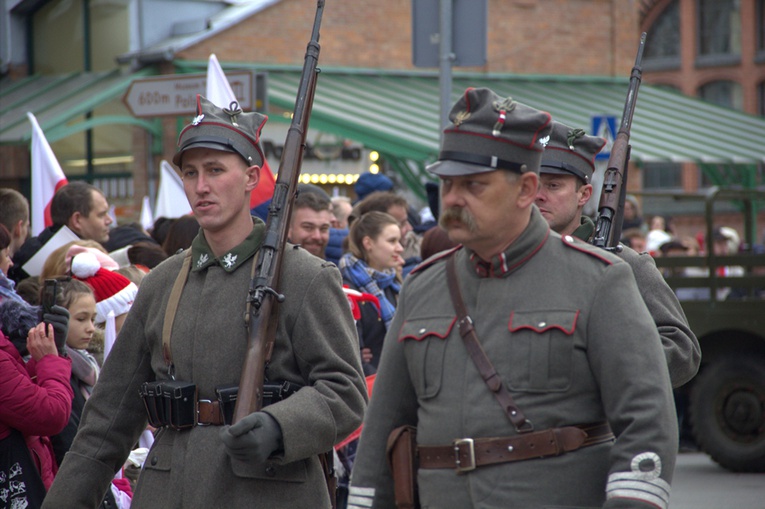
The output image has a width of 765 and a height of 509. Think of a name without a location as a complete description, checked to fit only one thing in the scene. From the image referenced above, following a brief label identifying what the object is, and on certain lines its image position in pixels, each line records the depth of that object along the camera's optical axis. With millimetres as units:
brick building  36000
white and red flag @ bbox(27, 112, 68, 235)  17375
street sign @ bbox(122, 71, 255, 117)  19469
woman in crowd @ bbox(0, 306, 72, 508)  9062
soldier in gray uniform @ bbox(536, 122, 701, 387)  8625
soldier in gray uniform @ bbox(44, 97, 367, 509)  7199
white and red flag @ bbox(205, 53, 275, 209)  17578
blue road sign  23687
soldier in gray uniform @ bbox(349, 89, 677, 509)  5738
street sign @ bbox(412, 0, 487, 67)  16797
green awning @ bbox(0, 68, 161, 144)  33356
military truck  19562
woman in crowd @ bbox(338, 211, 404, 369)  13773
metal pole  16703
